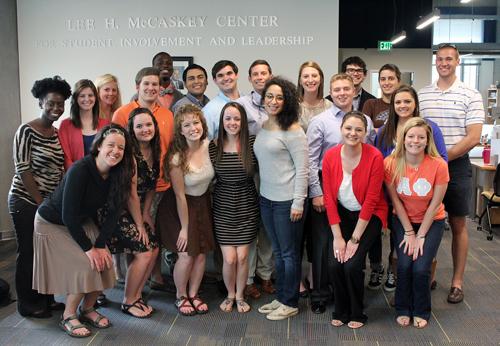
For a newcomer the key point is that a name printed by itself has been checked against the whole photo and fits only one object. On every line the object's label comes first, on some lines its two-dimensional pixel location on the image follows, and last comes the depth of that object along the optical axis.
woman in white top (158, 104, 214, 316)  2.97
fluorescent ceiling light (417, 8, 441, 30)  8.07
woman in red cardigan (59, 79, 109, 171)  3.05
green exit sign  10.48
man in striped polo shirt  3.14
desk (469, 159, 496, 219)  5.33
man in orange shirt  3.17
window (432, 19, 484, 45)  13.48
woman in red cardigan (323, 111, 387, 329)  2.80
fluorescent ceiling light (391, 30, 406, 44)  9.56
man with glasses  3.79
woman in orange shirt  2.85
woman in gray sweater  2.85
